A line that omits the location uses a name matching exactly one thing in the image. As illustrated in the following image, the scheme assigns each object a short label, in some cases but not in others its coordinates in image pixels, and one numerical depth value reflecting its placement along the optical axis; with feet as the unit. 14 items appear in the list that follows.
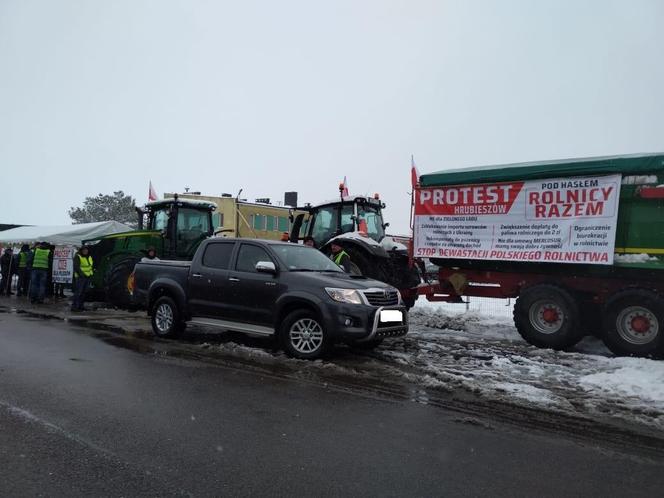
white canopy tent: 66.03
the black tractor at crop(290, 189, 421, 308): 39.17
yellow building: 115.34
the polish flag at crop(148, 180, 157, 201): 64.28
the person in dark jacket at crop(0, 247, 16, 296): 65.57
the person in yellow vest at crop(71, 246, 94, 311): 47.57
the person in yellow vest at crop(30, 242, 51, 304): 54.80
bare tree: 193.98
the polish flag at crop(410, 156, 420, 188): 36.91
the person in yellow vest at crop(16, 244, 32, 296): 60.39
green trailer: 28.43
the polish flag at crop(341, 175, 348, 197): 42.32
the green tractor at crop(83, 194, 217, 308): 48.57
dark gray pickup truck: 25.50
